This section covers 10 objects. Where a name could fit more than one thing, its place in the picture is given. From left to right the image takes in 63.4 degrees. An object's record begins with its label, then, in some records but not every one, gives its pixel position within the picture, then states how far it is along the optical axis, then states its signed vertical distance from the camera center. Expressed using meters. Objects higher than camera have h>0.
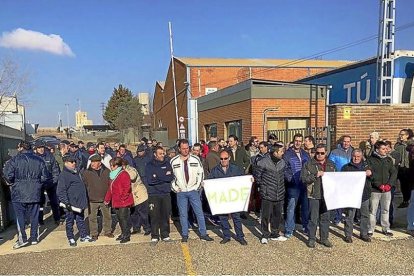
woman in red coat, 6.12 -1.28
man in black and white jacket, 6.07 -1.04
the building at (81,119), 129.96 +2.65
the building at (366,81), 12.79 +1.79
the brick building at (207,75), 29.80 +4.81
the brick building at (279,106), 13.90 +0.69
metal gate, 10.26 -0.38
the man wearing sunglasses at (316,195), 5.68 -1.24
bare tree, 25.69 +1.99
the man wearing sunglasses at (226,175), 5.98 -0.97
